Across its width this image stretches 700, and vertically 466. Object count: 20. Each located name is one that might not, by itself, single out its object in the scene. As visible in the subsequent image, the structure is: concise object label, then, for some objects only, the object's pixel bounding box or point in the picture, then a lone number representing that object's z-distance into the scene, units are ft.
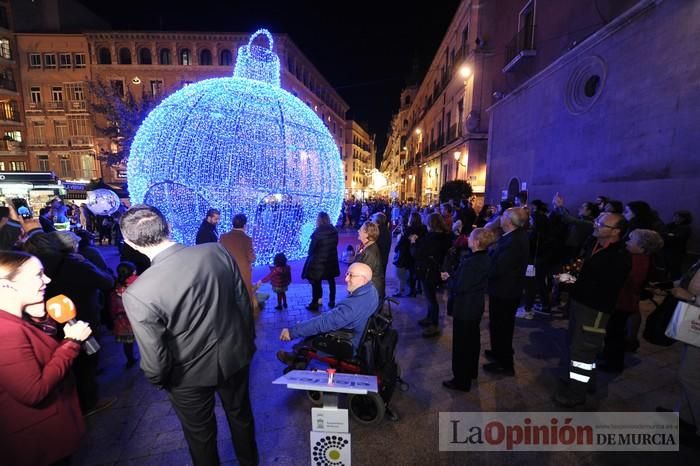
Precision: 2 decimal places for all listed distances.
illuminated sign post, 6.18
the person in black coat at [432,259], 15.07
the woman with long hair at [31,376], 4.75
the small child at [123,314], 11.30
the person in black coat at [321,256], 17.04
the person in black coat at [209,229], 15.84
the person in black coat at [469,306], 10.04
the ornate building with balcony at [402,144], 145.59
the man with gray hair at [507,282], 11.05
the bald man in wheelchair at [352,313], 8.50
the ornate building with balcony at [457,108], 53.72
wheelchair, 8.74
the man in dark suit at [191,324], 5.30
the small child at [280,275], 17.04
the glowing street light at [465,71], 54.94
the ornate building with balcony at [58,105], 87.30
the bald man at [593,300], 8.86
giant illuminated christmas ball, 21.36
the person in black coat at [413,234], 18.76
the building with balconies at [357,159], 175.79
